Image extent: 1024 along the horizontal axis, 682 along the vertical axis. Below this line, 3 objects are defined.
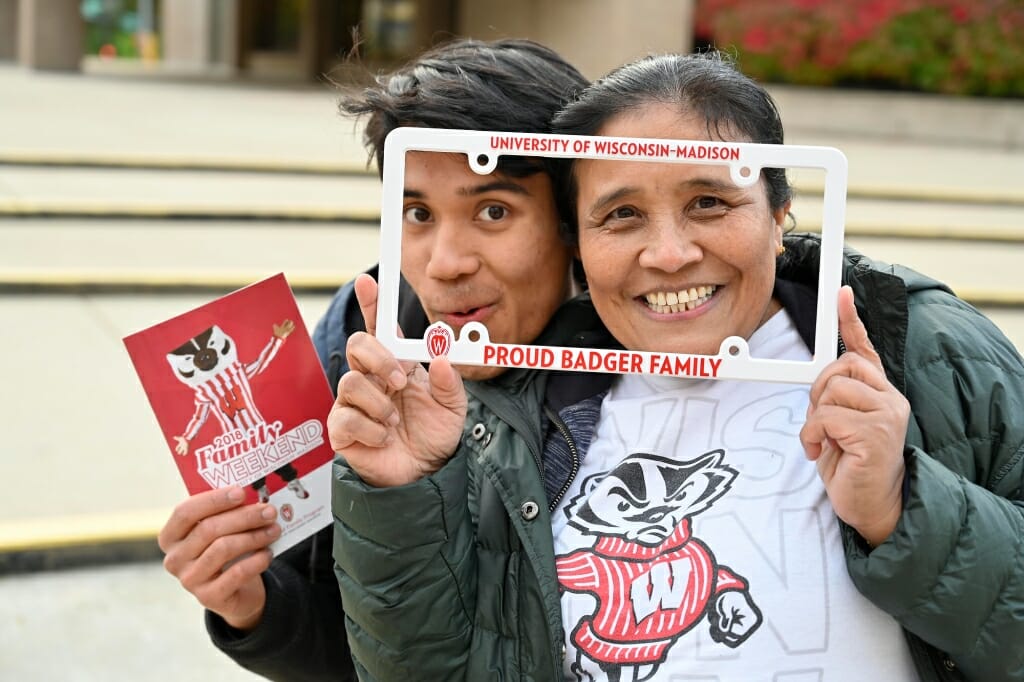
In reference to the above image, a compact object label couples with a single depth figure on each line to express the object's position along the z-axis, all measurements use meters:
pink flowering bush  9.92
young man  1.56
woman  1.27
